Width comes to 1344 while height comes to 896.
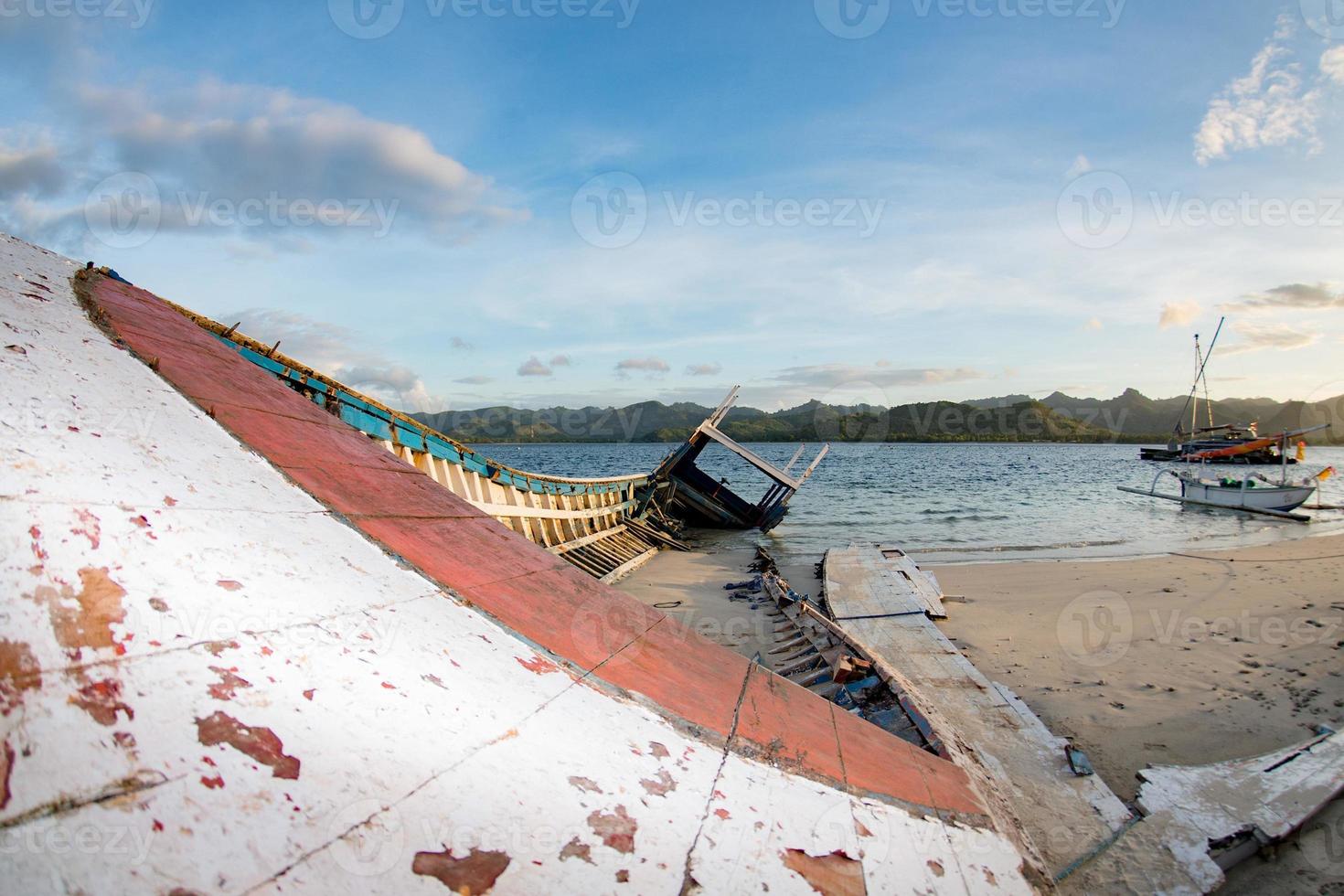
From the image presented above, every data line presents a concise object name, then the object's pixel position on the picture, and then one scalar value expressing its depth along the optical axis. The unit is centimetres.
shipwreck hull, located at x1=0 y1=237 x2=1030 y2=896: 131
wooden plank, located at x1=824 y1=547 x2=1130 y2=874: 394
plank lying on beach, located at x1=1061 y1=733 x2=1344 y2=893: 348
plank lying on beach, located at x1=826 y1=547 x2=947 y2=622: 942
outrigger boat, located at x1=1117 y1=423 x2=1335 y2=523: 2267
